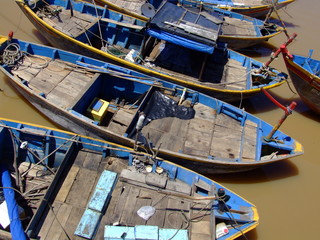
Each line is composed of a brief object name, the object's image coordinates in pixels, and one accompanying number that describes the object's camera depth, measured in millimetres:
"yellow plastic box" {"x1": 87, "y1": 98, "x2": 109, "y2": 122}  11078
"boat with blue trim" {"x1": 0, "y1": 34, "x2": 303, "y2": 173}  10305
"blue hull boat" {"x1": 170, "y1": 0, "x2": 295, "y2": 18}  18842
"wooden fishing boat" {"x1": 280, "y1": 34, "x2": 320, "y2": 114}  13375
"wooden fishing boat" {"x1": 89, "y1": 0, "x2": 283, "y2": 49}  16234
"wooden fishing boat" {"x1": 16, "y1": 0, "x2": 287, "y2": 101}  12241
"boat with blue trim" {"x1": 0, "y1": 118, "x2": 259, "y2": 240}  7738
